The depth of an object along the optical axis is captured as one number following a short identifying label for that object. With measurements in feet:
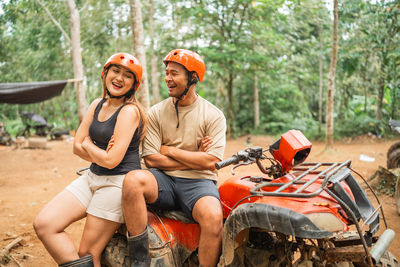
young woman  7.73
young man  7.27
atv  5.97
